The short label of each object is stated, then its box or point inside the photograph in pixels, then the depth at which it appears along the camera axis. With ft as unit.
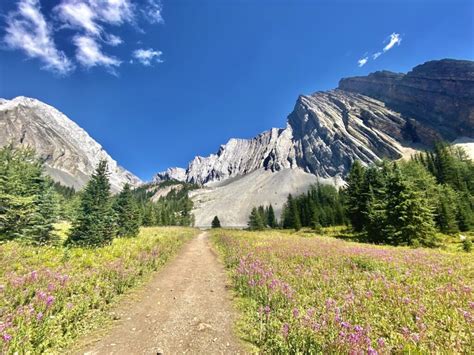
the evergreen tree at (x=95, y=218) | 73.77
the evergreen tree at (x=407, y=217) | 74.79
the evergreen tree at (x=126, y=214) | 115.65
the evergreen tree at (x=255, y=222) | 261.11
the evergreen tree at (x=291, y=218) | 225.76
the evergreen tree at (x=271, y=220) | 329.11
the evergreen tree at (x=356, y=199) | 122.01
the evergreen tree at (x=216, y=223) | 311.68
